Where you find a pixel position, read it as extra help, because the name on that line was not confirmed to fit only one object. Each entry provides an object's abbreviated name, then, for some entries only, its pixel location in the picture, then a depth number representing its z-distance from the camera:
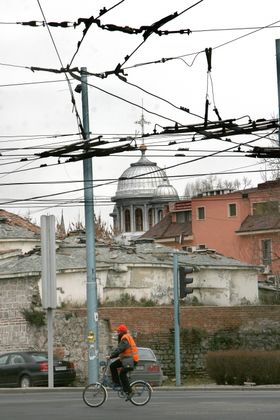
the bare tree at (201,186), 124.14
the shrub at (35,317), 49.78
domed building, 139.62
